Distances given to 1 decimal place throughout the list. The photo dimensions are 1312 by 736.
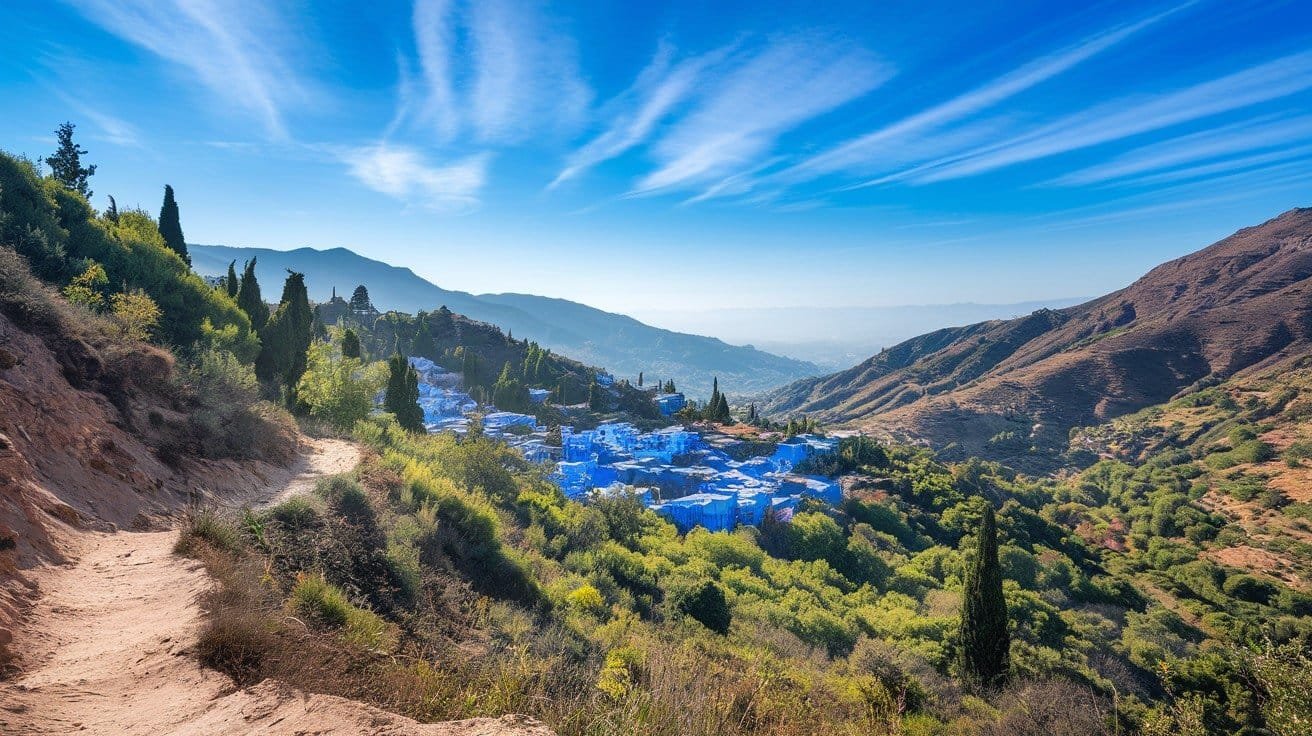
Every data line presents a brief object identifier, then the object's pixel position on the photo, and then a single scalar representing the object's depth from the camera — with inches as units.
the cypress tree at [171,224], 1294.3
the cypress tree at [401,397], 1245.1
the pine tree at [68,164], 1217.4
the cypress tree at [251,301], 1146.5
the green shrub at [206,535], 272.5
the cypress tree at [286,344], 1029.8
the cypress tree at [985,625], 627.2
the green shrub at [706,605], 581.9
